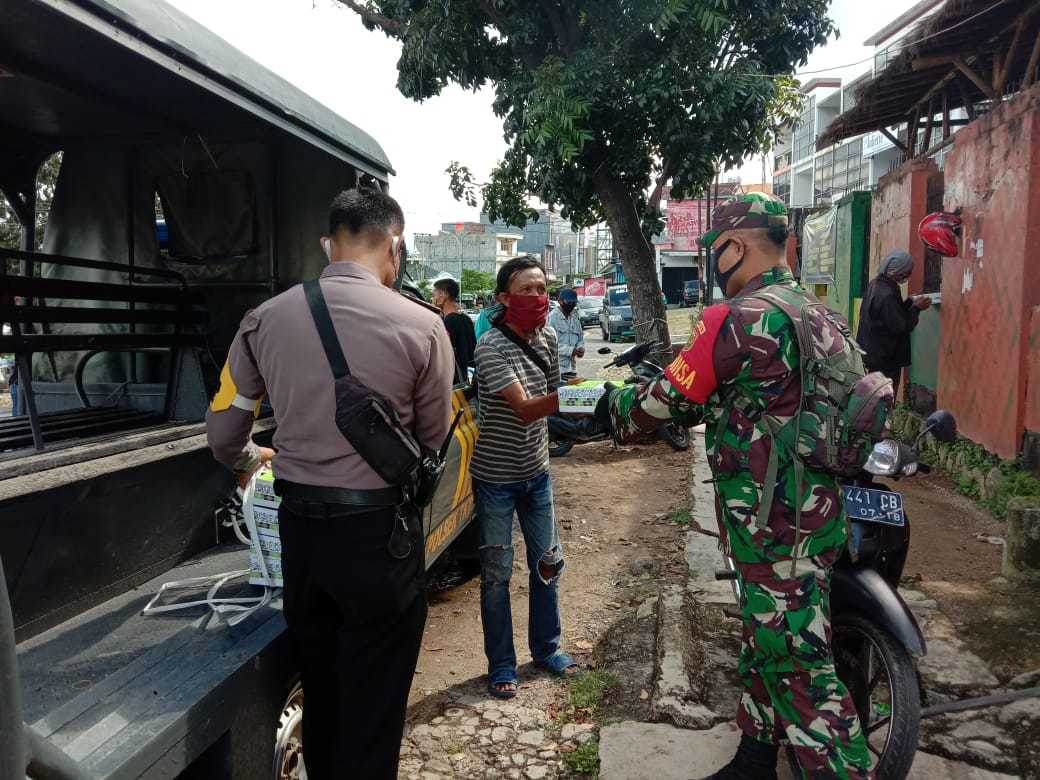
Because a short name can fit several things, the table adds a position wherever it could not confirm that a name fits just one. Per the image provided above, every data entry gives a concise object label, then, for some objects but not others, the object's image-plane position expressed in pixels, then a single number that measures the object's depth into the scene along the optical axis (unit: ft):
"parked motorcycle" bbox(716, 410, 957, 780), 7.76
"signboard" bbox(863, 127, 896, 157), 93.49
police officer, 6.75
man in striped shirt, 10.63
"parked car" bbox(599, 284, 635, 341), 83.51
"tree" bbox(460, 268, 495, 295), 169.07
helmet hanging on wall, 22.73
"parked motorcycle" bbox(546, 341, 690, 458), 26.99
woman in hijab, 22.21
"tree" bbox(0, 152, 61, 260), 15.98
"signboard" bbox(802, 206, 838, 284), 39.65
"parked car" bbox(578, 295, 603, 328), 111.45
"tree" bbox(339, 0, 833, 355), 21.84
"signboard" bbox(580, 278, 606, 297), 152.58
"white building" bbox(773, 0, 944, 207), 95.25
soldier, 7.34
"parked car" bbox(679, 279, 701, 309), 131.03
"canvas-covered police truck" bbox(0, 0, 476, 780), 6.48
